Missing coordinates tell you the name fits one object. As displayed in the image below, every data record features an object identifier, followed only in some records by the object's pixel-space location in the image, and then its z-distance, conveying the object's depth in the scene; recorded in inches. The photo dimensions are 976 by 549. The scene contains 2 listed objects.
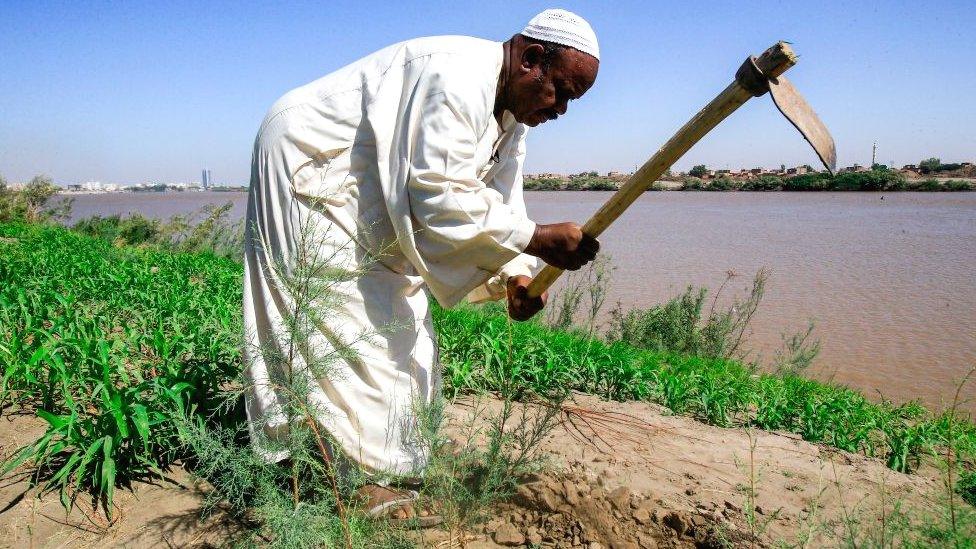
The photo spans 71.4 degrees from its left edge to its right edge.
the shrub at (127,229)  464.4
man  84.0
